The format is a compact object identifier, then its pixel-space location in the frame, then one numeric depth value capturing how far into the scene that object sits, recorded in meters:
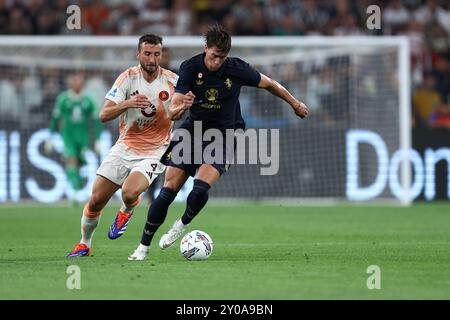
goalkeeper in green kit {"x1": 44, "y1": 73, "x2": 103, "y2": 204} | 19.33
